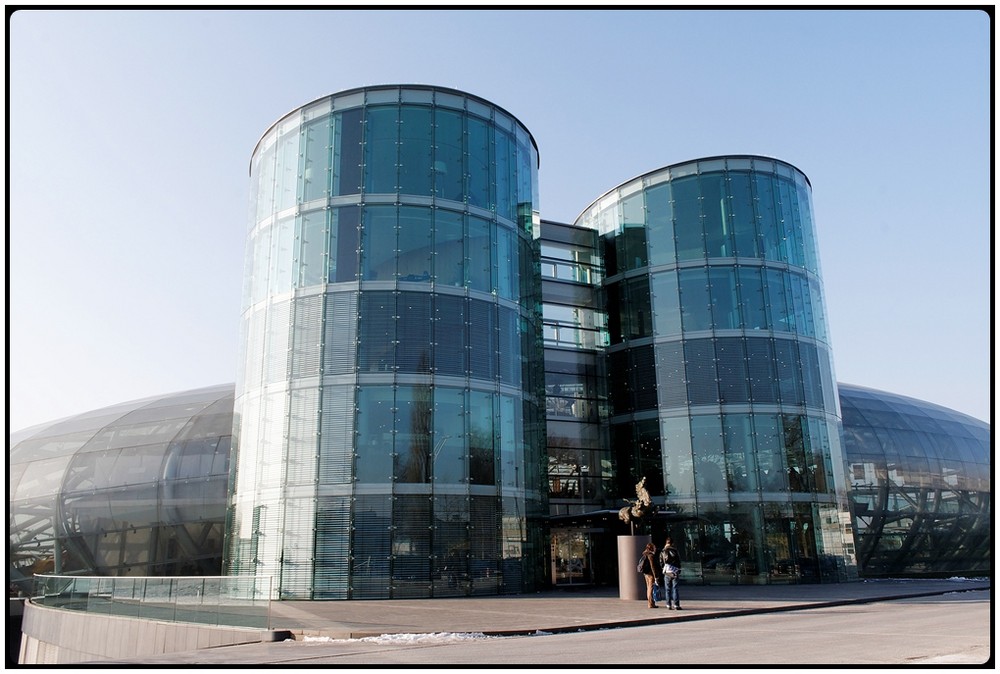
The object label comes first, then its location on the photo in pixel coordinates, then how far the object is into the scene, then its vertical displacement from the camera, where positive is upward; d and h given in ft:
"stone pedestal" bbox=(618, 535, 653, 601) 78.59 -1.93
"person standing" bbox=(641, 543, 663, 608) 68.03 -1.64
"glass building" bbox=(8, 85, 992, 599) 90.58 +18.65
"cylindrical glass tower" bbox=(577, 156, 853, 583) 110.22 +24.10
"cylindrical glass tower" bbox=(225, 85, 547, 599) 88.12 +21.30
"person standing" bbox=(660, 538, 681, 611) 65.82 -1.67
